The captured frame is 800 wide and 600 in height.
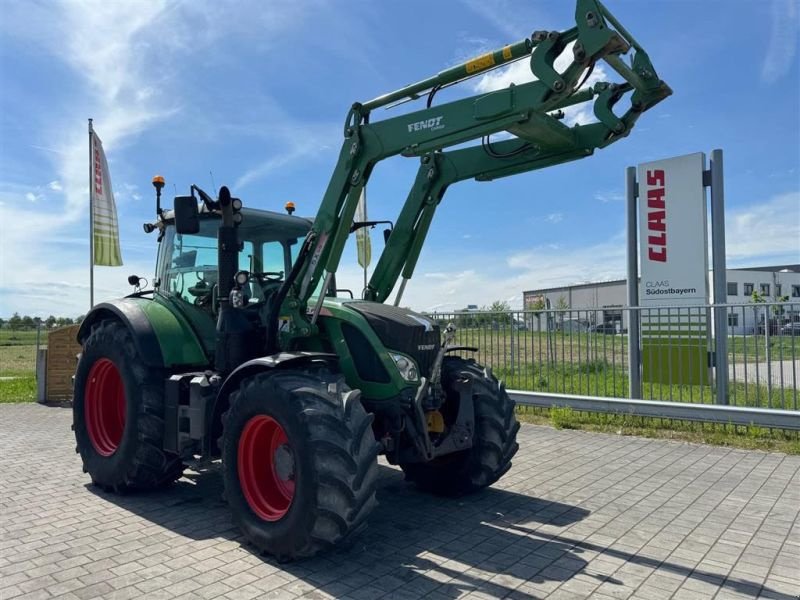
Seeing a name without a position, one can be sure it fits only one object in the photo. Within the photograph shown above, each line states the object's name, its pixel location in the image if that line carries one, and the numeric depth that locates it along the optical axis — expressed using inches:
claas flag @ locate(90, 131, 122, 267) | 524.1
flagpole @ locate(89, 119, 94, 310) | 510.0
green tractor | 155.9
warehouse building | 1838.1
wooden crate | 480.4
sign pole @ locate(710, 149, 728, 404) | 360.8
